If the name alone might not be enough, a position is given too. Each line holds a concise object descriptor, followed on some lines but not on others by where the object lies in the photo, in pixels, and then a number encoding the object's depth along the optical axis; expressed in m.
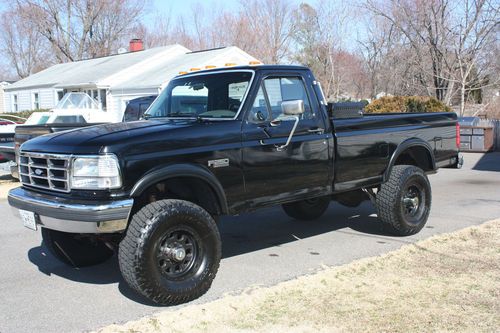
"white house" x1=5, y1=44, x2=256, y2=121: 25.81
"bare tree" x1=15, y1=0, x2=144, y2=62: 43.12
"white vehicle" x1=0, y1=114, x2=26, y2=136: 13.67
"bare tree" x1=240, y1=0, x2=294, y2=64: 41.50
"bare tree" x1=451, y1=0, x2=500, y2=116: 22.31
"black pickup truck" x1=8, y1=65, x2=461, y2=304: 4.57
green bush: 33.39
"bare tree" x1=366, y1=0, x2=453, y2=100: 23.25
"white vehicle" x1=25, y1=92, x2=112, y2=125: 15.45
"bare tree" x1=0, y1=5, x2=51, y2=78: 53.25
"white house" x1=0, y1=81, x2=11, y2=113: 48.45
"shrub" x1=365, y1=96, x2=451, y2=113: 19.86
